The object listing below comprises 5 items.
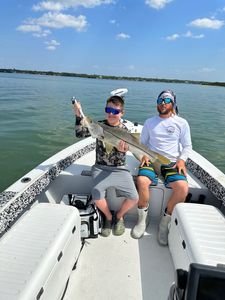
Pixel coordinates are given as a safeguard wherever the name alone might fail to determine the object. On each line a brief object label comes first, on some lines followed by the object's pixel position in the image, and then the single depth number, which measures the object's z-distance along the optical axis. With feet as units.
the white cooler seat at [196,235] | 6.70
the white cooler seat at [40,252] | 5.38
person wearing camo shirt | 9.89
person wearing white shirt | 10.12
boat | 5.49
